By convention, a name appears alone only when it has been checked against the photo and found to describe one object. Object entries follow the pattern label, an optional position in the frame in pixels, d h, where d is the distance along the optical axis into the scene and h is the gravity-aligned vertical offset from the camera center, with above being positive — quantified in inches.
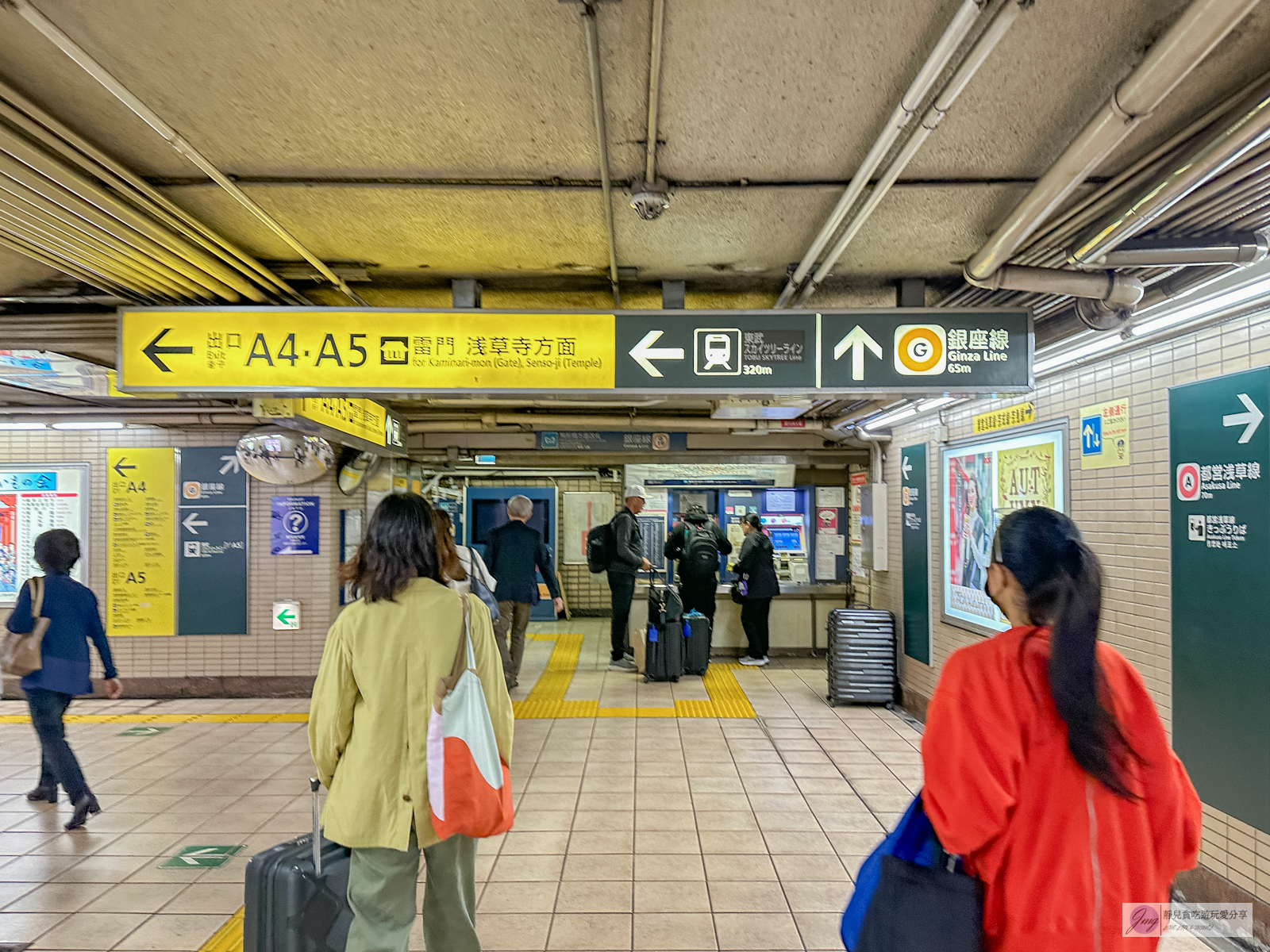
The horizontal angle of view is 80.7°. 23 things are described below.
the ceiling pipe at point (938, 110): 69.9 +43.0
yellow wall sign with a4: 278.2 -19.0
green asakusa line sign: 116.5 -16.8
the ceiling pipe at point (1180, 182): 80.5 +37.5
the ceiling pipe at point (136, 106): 74.3 +45.8
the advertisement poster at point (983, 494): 178.5 -2.0
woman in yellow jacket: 82.8 -26.3
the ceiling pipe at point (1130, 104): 63.4 +38.8
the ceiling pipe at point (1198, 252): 111.0 +35.2
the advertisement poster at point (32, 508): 279.7 -6.3
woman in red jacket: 52.3 -21.3
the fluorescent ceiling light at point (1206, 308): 115.1 +29.5
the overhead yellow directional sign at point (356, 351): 139.3 +25.9
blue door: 448.8 -15.3
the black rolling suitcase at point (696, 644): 312.0 -65.4
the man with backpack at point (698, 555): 330.3 -29.8
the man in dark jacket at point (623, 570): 325.4 -36.2
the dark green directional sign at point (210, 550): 280.1 -22.4
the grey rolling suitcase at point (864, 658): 264.5 -60.9
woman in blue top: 161.9 -36.8
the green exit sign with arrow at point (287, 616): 279.7 -47.3
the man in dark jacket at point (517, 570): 278.4 -30.4
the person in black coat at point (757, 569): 329.7 -35.9
